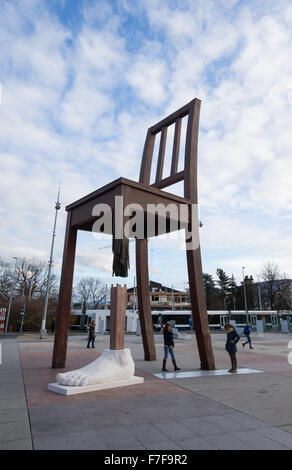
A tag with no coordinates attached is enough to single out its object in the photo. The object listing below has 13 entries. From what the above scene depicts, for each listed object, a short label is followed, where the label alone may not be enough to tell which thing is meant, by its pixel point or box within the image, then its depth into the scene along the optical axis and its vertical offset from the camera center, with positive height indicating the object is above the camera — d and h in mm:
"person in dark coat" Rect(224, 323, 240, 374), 7852 -586
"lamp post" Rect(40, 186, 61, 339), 19812 +5081
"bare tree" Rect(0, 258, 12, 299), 37938 +4741
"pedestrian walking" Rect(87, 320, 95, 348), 13872 -511
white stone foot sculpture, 5625 -955
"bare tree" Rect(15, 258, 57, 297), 39531 +5036
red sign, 24016 +92
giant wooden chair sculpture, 6832 +2430
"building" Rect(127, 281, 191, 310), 60716 +5177
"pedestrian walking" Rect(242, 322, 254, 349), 14630 -383
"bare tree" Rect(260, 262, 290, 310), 44938 +5335
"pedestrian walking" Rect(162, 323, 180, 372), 7963 -503
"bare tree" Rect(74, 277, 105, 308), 64875 +5696
